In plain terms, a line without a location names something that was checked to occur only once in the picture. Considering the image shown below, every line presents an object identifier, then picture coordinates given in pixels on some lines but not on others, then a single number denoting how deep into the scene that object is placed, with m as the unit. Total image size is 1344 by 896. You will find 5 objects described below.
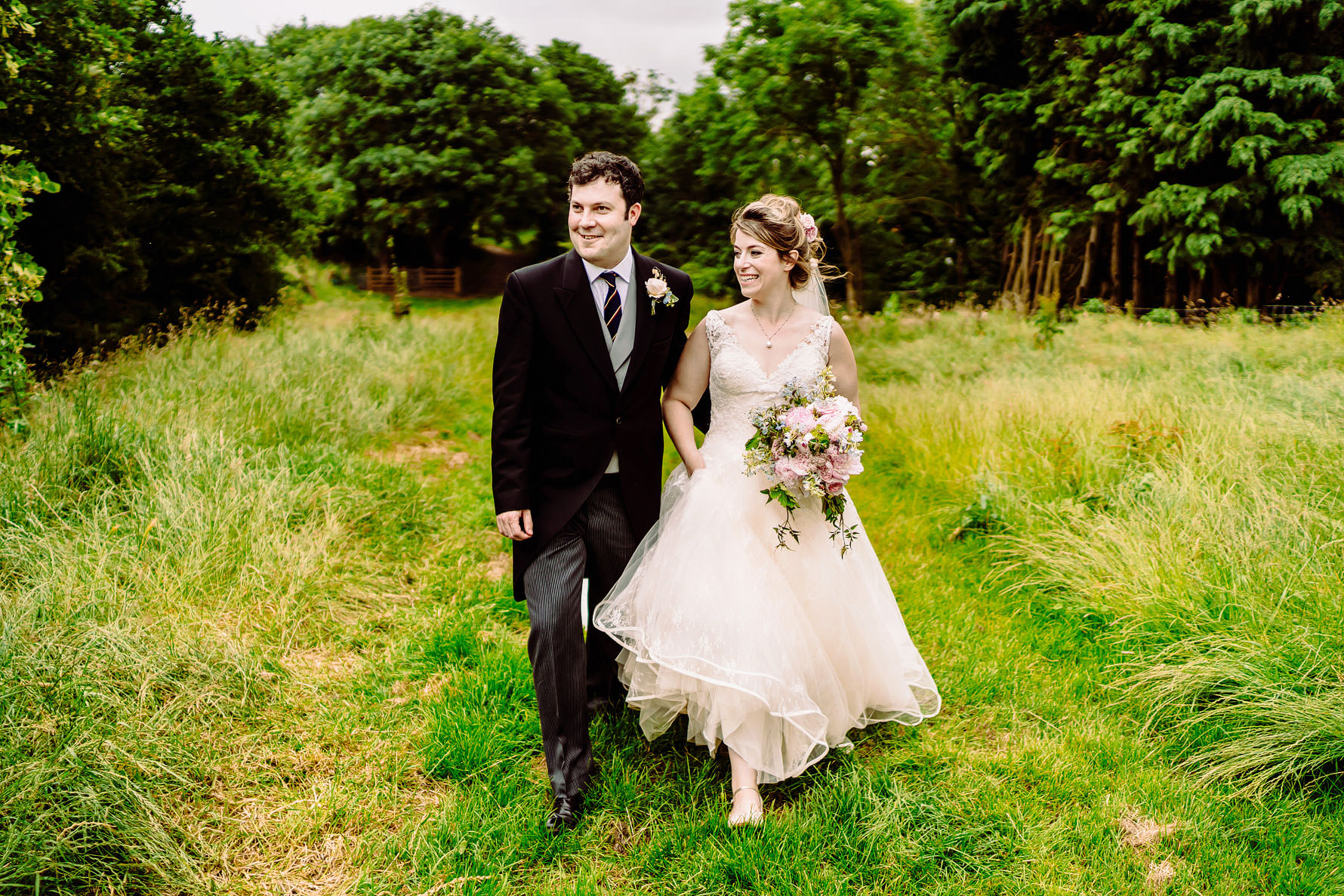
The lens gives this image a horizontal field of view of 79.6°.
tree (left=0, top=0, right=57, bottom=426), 5.30
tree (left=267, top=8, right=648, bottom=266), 26.59
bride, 3.03
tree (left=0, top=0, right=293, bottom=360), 7.00
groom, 3.08
